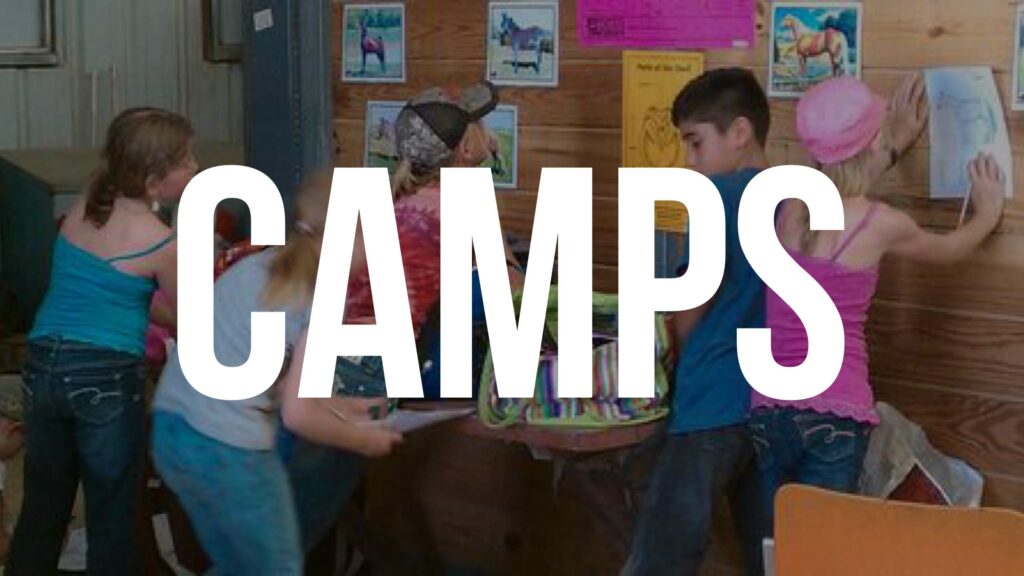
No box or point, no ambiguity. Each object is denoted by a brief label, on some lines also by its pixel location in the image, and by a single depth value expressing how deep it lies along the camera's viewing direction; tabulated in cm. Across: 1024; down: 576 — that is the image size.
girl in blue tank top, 425
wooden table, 376
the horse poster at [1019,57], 371
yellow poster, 434
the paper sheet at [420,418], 391
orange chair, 269
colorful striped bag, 380
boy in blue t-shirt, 382
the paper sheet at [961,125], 377
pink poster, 420
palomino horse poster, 397
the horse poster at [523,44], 461
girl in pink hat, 365
